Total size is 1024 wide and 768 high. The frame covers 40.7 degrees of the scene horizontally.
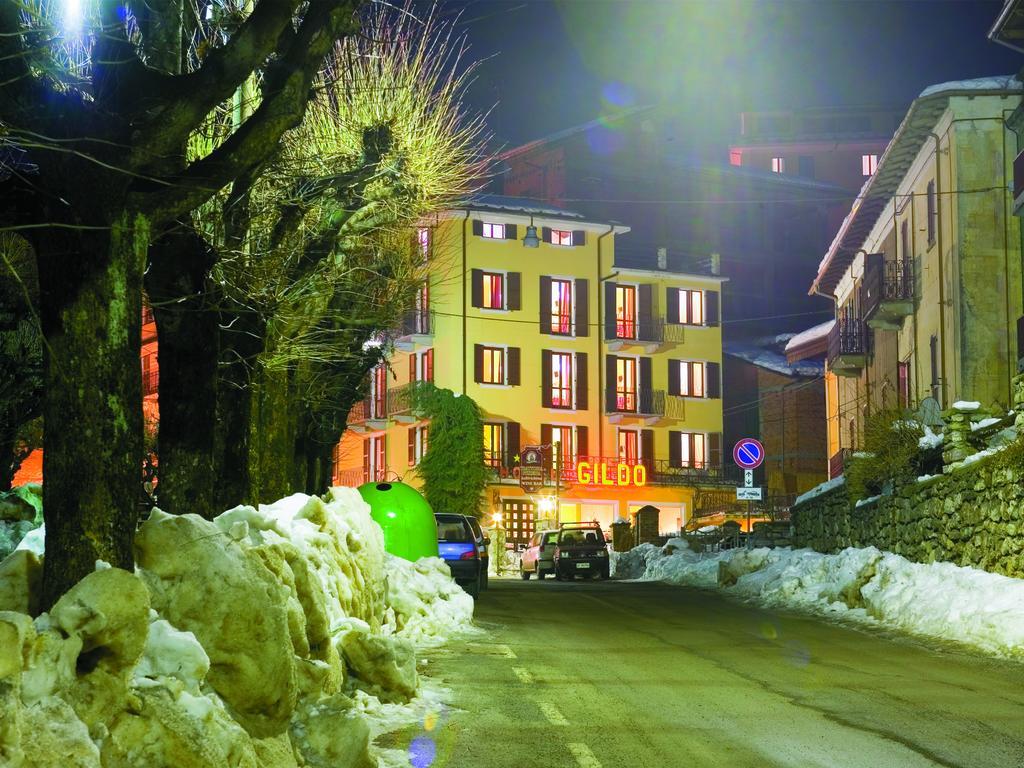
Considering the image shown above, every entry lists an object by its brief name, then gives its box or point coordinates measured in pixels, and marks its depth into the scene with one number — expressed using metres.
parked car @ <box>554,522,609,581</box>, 44.78
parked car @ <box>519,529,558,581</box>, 46.16
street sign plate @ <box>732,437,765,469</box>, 35.06
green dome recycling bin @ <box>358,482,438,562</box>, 23.11
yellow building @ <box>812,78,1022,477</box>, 33.12
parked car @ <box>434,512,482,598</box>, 27.66
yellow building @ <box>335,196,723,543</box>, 64.38
